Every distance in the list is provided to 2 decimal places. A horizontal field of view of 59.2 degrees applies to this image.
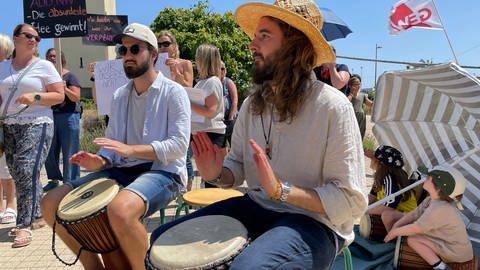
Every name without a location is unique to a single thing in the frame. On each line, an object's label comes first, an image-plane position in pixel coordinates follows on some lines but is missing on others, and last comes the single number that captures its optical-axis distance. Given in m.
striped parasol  3.07
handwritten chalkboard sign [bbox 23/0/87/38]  5.58
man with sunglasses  2.61
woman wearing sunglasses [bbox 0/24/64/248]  3.97
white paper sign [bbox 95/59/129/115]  4.78
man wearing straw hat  1.75
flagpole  4.39
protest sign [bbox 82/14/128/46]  5.86
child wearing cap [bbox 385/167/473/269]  3.03
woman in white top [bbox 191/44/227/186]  4.52
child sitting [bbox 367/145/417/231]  3.78
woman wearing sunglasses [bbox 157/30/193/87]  4.34
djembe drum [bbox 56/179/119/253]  2.38
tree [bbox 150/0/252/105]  15.54
